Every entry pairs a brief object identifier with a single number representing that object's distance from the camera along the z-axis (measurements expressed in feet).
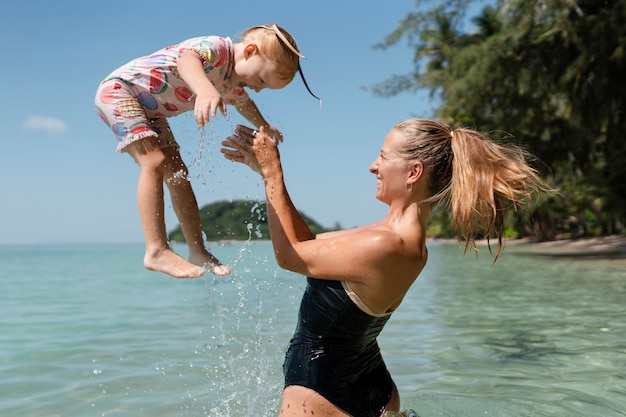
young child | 9.35
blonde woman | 7.55
